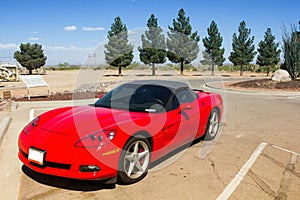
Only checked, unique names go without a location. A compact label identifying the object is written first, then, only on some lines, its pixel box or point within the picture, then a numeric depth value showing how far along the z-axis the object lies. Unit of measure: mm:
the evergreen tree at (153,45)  30734
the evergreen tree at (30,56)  41469
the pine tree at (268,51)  39438
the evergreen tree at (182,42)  33219
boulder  19375
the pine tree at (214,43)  37531
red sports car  2889
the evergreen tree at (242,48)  38844
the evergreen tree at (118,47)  34562
